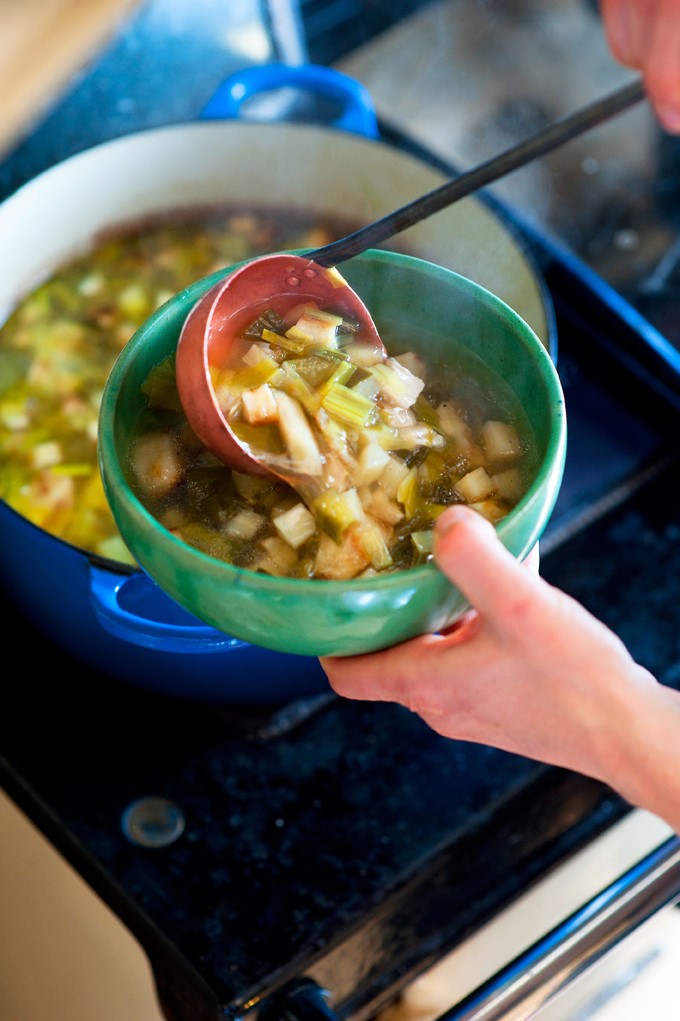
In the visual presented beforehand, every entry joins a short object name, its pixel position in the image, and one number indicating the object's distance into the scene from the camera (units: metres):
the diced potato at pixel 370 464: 0.70
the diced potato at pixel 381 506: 0.70
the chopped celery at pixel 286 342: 0.75
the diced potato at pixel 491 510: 0.69
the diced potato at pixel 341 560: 0.67
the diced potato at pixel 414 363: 0.79
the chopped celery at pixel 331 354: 0.74
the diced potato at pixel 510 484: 0.70
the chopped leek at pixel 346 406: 0.71
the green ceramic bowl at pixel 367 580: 0.62
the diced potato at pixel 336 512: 0.67
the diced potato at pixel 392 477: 0.71
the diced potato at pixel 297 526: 0.68
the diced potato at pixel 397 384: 0.74
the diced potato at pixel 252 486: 0.72
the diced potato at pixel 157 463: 0.71
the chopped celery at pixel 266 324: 0.76
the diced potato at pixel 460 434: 0.74
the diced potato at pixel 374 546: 0.68
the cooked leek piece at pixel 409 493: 0.70
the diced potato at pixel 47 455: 1.16
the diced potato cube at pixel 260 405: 0.70
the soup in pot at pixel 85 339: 1.12
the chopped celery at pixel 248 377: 0.72
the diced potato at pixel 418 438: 0.73
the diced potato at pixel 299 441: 0.70
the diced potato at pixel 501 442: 0.73
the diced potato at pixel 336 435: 0.70
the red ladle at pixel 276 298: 0.68
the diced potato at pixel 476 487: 0.71
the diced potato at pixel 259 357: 0.73
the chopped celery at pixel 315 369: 0.73
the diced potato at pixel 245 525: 0.70
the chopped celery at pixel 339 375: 0.72
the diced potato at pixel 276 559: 0.68
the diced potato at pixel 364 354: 0.76
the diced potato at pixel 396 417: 0.73
